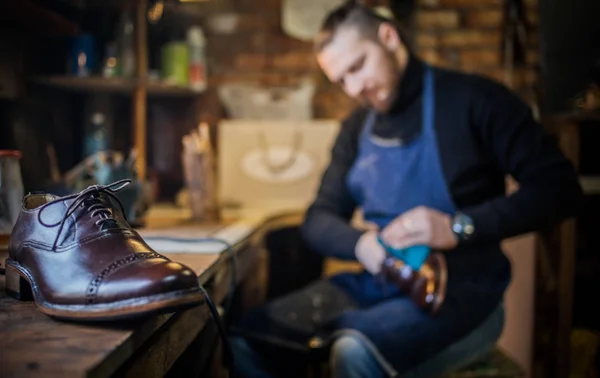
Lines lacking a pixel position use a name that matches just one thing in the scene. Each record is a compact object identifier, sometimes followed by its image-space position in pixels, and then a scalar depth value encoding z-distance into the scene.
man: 1.29
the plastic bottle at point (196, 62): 2.53
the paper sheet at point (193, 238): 1.25
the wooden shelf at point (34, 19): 1.53
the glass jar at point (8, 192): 1.14
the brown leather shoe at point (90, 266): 0.67
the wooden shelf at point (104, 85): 2.15
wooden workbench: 0.57
